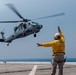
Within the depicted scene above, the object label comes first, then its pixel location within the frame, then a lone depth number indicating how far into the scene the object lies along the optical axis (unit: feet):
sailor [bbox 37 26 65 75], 39.63
